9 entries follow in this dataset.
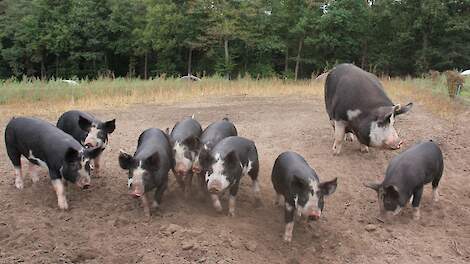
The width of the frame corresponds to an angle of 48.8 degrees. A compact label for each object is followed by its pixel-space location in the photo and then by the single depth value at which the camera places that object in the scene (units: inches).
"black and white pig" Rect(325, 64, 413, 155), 329.1
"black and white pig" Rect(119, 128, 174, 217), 261.1
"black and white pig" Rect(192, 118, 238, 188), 281.0
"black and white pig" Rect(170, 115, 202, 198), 284.5
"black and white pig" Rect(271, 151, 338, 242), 239.6
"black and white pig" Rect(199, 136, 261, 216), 257.4
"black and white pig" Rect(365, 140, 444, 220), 273.7
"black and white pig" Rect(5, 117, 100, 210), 269.1
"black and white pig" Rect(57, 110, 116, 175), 308.0
